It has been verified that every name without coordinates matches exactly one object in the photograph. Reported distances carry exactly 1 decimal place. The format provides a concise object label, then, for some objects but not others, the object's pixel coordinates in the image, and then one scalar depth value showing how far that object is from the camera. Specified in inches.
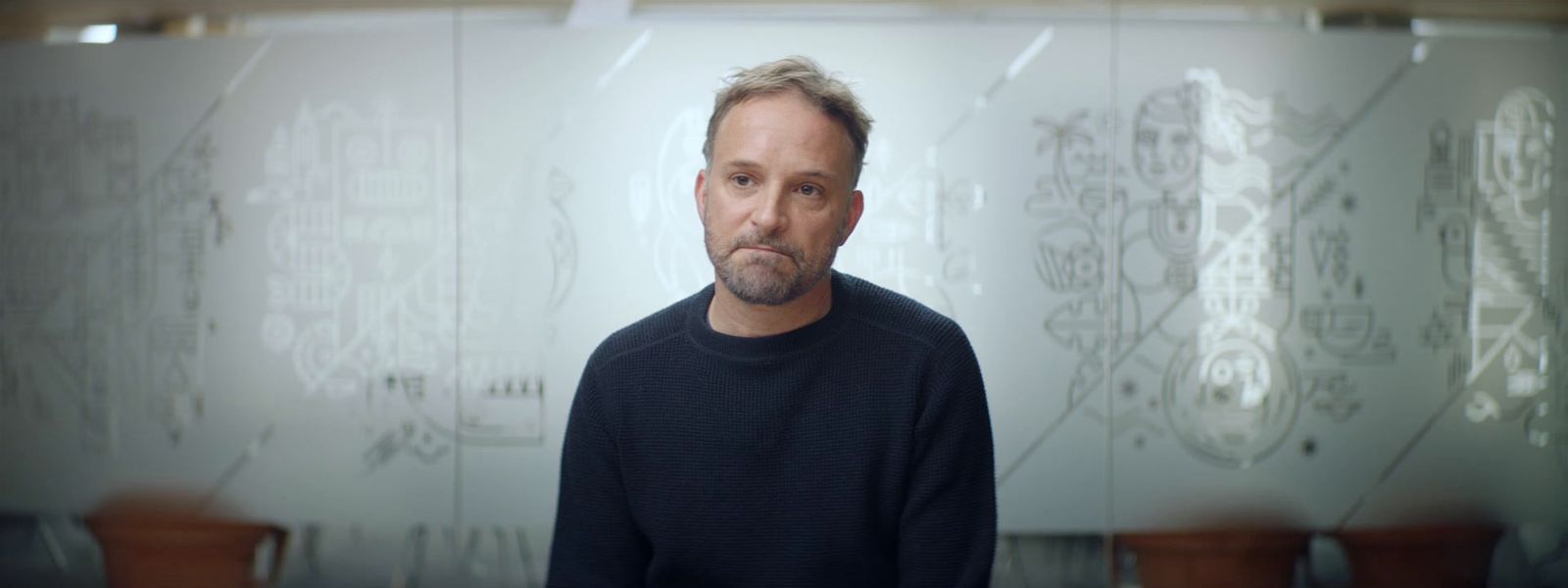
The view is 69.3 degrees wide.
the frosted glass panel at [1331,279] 113.8
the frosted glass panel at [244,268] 111.7
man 60.2
